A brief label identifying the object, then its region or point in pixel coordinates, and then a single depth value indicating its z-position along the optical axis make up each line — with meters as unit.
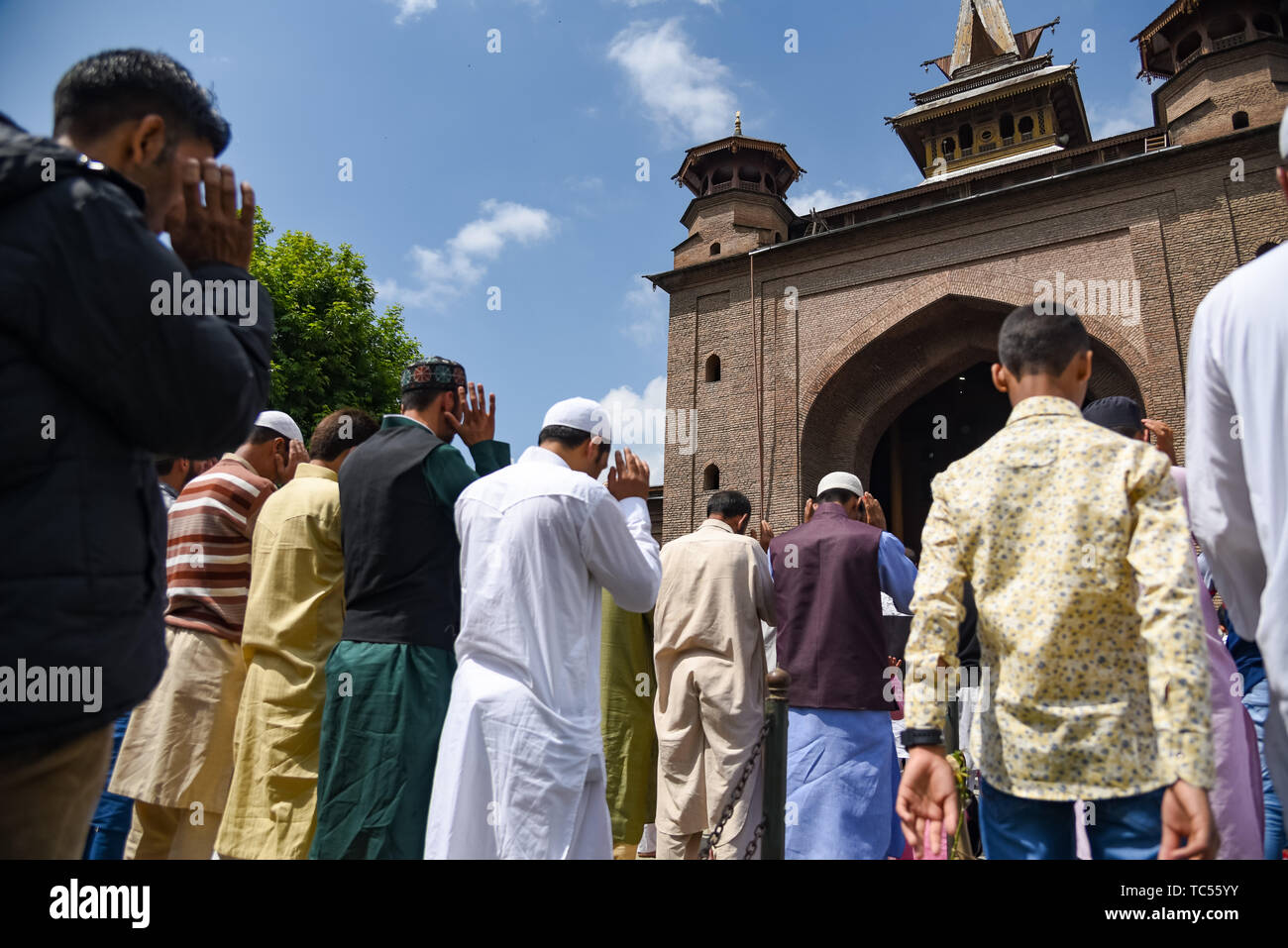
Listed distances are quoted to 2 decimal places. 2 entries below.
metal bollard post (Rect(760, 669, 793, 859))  4.37
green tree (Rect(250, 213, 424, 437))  20.12
